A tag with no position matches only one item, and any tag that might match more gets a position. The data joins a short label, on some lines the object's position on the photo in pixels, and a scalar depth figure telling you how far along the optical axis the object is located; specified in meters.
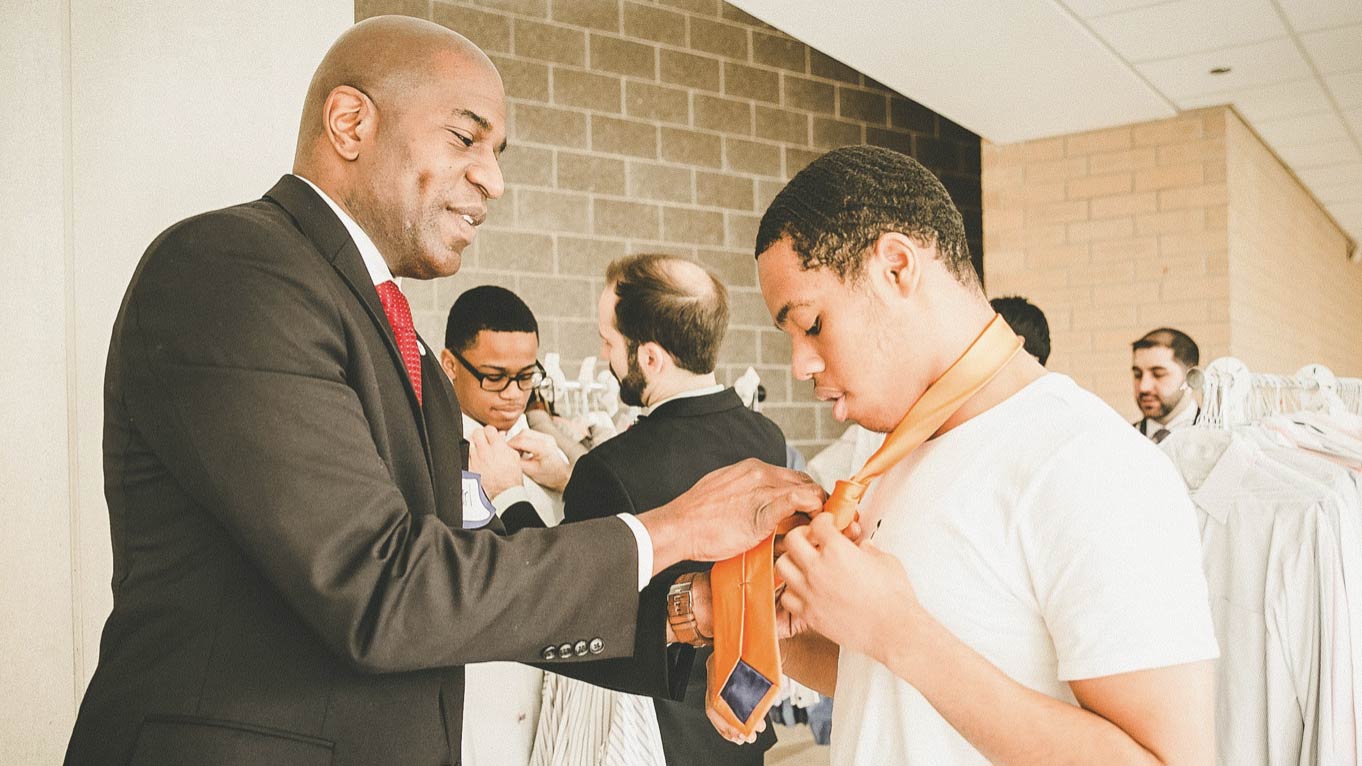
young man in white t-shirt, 1.10
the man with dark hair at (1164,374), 5.23
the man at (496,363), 3.31
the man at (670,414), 2.44
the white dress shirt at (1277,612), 2.52
